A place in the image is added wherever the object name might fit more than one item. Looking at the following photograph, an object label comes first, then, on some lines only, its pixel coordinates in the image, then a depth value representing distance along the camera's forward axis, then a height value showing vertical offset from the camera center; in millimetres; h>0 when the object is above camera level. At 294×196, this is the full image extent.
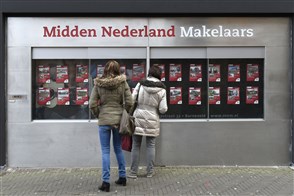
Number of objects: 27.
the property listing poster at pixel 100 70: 8609 +489
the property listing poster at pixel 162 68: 8645 +522
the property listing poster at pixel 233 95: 8773 +29
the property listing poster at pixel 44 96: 8594 +27
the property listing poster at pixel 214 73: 8695 +430
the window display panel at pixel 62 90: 8586 +133
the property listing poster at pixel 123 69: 8617 +506
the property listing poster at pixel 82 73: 8609 +437
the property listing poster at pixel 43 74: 8570 +421
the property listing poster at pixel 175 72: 8680 +451
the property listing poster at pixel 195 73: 8688 +431
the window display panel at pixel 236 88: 8719 +154
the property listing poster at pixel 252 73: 8734 +429
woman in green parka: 6926 -100
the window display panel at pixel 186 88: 8680 +161
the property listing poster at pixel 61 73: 8594 +438
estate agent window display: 8594 +208
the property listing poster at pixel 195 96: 8727 +13
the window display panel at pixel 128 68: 8586 +524
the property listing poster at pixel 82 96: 8648 +24
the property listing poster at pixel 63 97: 8641 +7
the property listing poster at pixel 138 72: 8617 +451
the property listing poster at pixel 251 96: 8773 +8
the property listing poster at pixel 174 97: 8719 -3
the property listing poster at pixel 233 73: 8734 +430
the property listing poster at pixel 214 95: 8719 +30
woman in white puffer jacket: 7652 -129
